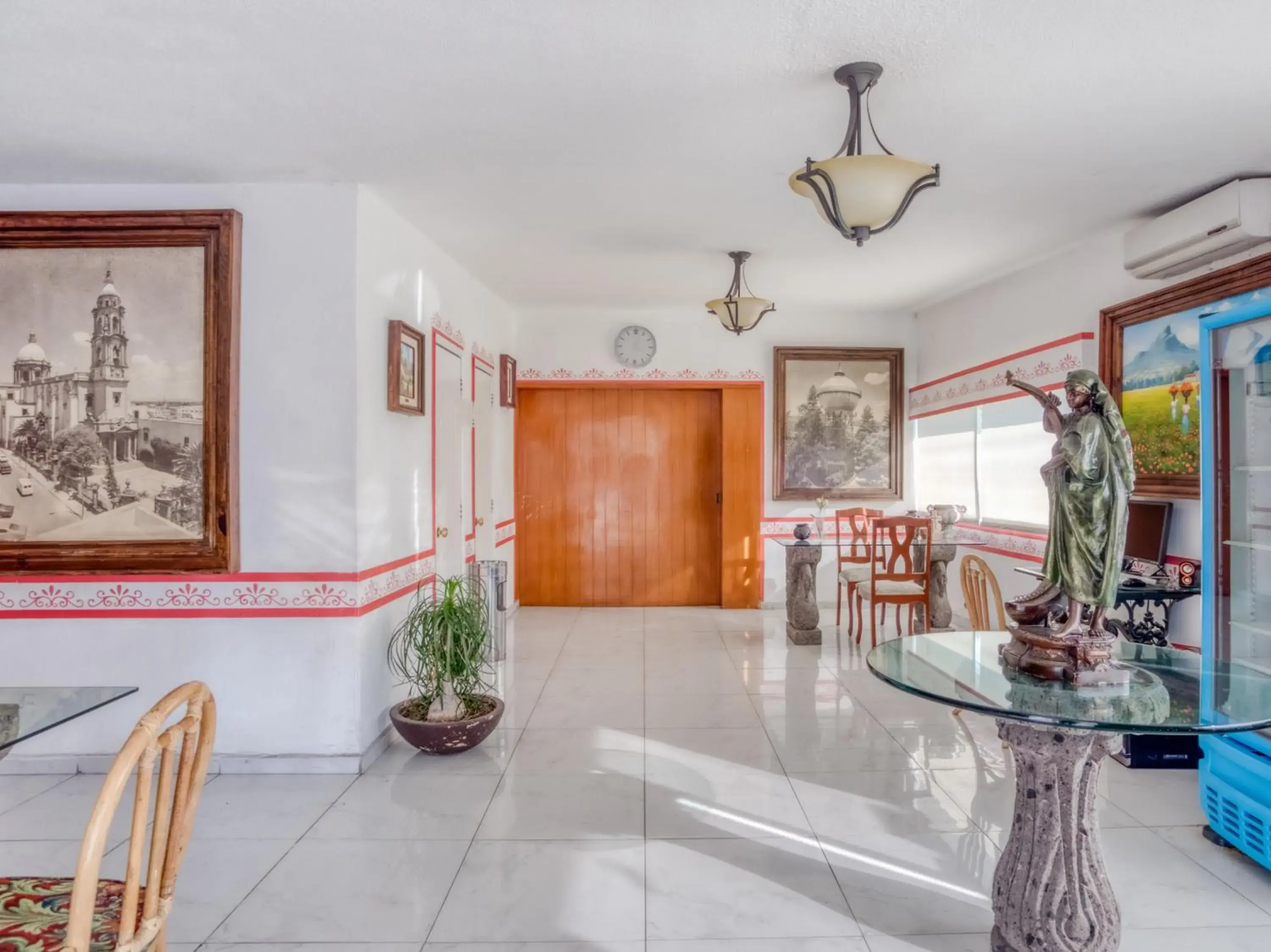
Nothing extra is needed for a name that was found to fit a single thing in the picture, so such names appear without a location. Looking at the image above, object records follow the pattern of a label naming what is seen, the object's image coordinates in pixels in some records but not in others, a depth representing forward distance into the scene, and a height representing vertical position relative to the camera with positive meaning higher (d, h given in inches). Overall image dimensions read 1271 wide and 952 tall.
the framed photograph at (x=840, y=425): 262.1 +18.8
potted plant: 132.5 -35.0
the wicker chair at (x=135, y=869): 49.4 -27.5
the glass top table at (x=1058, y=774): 69.6 -28.6
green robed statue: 74.4 -1.8
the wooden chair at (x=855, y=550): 223.8 -22.2
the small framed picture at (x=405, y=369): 142.6 +21.2
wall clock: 259.4 +45.5
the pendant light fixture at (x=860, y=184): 89.8 +35.4
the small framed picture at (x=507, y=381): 238.8 +31.4
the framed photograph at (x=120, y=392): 128.5 +14.5
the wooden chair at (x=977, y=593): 135.8 -20.4
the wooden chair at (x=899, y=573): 202.4 -25.7
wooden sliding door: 267.9 -6.0
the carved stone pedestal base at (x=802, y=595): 216.7 -32.8
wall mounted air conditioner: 124.9 +43.3
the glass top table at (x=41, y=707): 69.9 -22.8
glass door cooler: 107.3 -0.9
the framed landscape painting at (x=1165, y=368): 138.3 +22.8
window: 199.5 +5.6
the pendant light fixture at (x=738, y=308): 183.6 +41.6
